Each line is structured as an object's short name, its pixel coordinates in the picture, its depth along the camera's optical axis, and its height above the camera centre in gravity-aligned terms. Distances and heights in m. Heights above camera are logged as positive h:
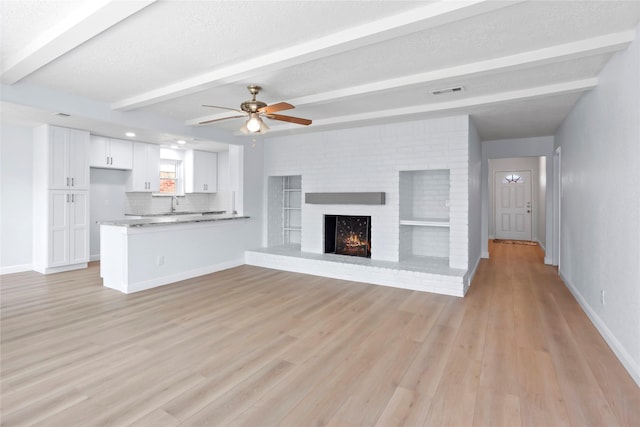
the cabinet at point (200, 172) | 7.42 +0.92
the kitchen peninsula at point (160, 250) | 4.34 -0.57
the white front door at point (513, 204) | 9.43 +0.24
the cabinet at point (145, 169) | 6.54 +0.85
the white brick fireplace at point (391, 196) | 4.68 +0.26
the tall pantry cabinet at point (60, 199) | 5.10 +0.19
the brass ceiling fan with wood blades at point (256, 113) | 3.60 +1.11
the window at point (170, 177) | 7.41 +0.77
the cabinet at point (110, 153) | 5.93 +1.08
